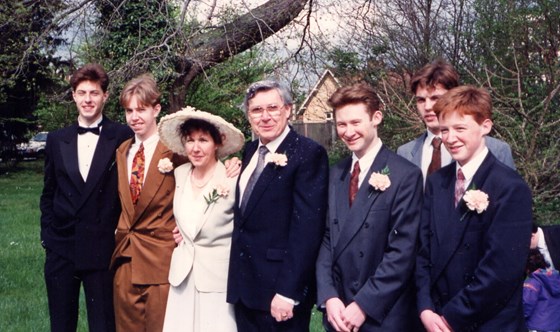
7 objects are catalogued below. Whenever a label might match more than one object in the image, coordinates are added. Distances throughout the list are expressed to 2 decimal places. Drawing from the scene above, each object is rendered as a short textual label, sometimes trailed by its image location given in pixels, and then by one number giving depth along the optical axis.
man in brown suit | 4.57
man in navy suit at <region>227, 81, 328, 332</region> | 3.94
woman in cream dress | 4.40
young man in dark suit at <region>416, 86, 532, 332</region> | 3.43
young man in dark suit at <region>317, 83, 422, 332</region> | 3.66
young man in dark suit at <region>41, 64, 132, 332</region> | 4.72
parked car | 42.80
